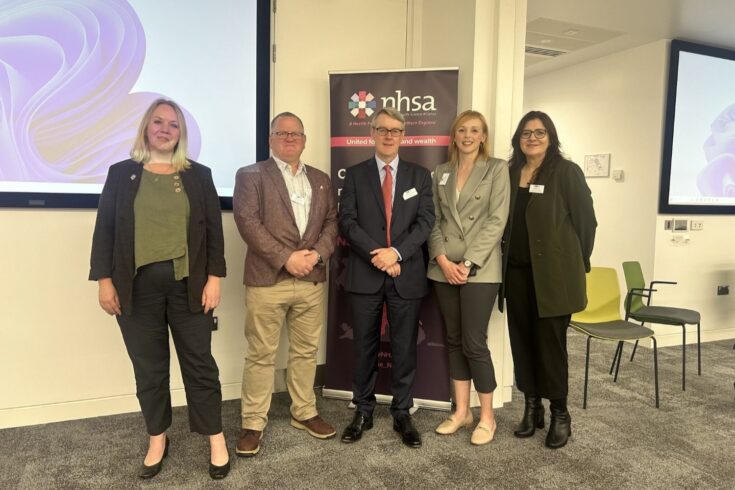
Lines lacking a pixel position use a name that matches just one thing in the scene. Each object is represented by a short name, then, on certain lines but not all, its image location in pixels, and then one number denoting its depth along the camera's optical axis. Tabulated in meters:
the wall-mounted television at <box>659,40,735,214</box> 4.57
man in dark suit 2.53
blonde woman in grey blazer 2.50
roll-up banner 2.99
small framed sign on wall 5.09
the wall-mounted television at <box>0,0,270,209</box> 2.61
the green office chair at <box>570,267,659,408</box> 3.28
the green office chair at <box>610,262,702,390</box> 3.53
